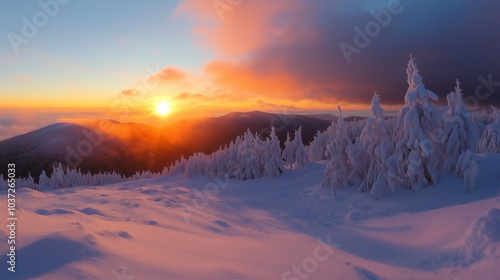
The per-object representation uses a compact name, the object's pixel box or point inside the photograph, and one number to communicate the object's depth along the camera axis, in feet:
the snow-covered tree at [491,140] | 84.33
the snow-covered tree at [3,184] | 101.03
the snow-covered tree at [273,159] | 109.40
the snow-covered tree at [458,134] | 58.75
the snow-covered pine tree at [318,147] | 174.40
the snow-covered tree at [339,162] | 68.74
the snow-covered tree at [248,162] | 118.32
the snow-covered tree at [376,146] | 59.16
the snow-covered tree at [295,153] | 114.73
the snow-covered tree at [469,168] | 48.24
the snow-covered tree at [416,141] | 55.21
